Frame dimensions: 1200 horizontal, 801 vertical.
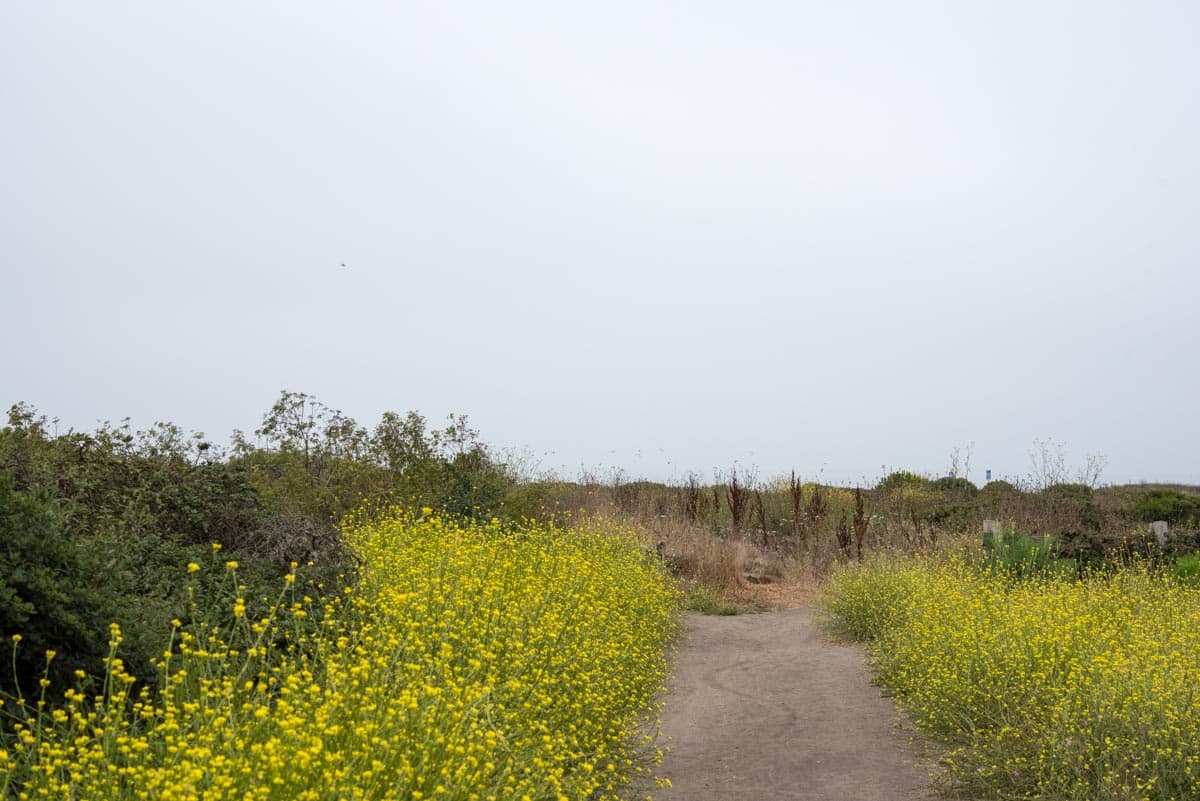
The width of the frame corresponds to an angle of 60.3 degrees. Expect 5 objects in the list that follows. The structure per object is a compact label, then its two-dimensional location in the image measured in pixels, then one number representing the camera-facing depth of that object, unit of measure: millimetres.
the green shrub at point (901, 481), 31156
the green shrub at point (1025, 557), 12414
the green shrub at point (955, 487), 27183
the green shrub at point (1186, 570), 12303
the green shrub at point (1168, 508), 22009
